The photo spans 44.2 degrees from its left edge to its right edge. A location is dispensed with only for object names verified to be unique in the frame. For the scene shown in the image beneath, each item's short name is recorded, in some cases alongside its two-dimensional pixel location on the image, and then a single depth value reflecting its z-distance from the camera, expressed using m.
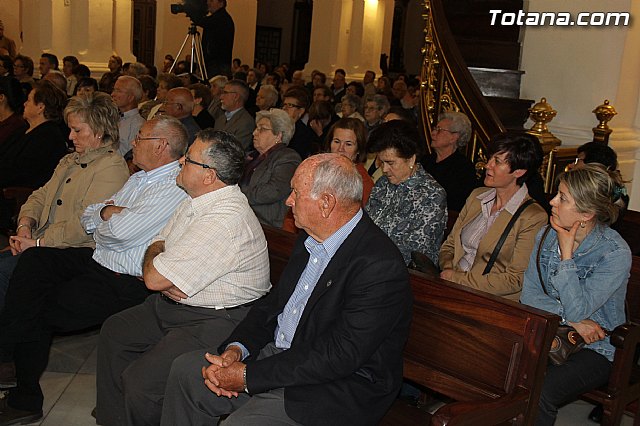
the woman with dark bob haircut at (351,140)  5.02
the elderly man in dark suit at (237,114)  7.24
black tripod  10.93
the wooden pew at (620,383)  3.20
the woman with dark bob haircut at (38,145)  5.44
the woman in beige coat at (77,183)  4.16
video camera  10.97
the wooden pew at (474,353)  2.72
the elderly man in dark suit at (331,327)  2.58
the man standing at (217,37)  10.69
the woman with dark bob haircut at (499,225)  3.67
